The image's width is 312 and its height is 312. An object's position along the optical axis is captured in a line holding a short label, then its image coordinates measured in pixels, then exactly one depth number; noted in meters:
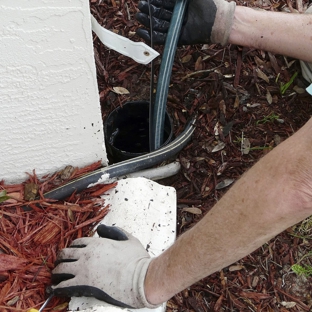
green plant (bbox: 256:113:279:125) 1.89
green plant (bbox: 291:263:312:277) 1.59
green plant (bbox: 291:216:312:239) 1.67
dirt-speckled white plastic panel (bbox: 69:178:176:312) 1.46
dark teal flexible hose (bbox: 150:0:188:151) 1.65
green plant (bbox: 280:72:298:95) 1.95
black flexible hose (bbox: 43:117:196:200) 1.49
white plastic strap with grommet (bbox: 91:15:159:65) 1.43
